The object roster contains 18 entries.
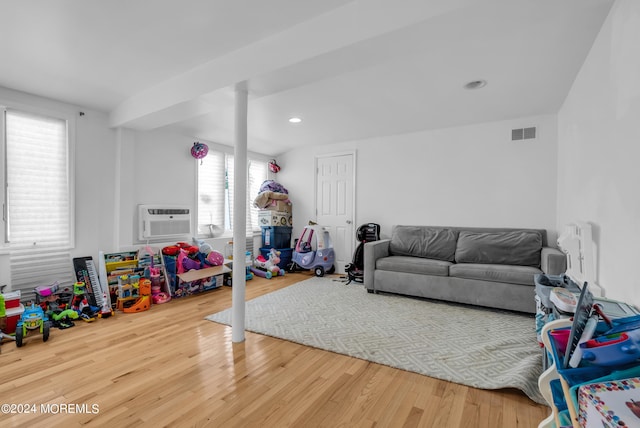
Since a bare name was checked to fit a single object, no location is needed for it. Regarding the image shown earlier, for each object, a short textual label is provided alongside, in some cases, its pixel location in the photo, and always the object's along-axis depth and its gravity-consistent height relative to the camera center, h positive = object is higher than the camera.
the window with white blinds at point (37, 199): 3.12 +0.12
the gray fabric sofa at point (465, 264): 3.25 -0.66
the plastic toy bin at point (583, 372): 0.88 -0.48
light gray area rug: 2.11 -1.14
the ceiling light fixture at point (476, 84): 2.90 +1.29
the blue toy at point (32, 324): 2.47 -1.01
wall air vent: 3.95 +1.07
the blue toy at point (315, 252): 5.20 -0.74
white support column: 2.59 -0.04
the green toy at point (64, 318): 2.89 -1.09
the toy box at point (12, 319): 2.69 -1.01
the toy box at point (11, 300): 2.74 -0.85
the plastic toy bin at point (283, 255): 5.54 -0.84
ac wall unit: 4.05 -0.16
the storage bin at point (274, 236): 5.66 -0.50
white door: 5.41 +0.20
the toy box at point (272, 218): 5.68 -0.14
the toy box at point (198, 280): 3.93 -1.00
